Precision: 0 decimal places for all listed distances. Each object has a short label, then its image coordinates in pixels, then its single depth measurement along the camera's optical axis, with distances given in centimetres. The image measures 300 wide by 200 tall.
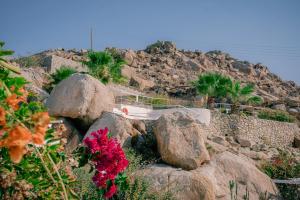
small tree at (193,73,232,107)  2912
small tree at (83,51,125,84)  2473
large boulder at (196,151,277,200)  1069
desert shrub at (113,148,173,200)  646
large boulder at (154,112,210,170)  1105
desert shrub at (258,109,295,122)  3078
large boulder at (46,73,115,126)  1363
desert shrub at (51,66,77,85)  2333
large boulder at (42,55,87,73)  3346
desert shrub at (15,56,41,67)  3292
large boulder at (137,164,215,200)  852
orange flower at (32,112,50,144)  119
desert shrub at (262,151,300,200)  1170
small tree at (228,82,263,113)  2797
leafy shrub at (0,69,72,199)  189
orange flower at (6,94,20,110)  150
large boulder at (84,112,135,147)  1216
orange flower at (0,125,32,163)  113
